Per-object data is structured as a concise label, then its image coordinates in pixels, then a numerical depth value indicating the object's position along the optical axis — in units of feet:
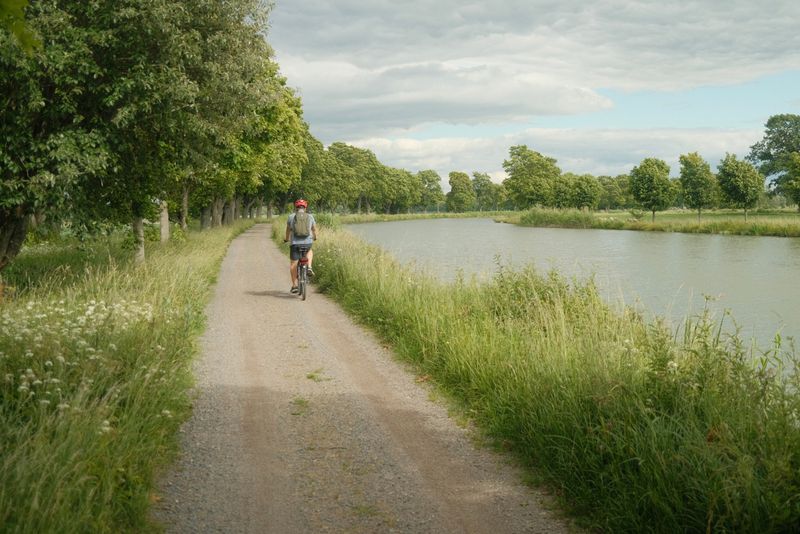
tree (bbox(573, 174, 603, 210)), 343.87
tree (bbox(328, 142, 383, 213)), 364.58
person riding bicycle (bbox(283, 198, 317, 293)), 50.16
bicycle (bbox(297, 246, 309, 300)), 50.24
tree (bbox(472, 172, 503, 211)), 579.89
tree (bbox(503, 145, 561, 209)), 364.17
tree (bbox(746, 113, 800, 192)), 378.79
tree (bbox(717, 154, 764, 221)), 201.48
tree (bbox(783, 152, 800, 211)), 208.03
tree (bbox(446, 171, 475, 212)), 564.30
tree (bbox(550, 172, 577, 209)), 350.84
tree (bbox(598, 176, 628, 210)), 502.79
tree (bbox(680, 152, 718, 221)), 222.69
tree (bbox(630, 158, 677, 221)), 230.89
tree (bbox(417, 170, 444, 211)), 564.30
